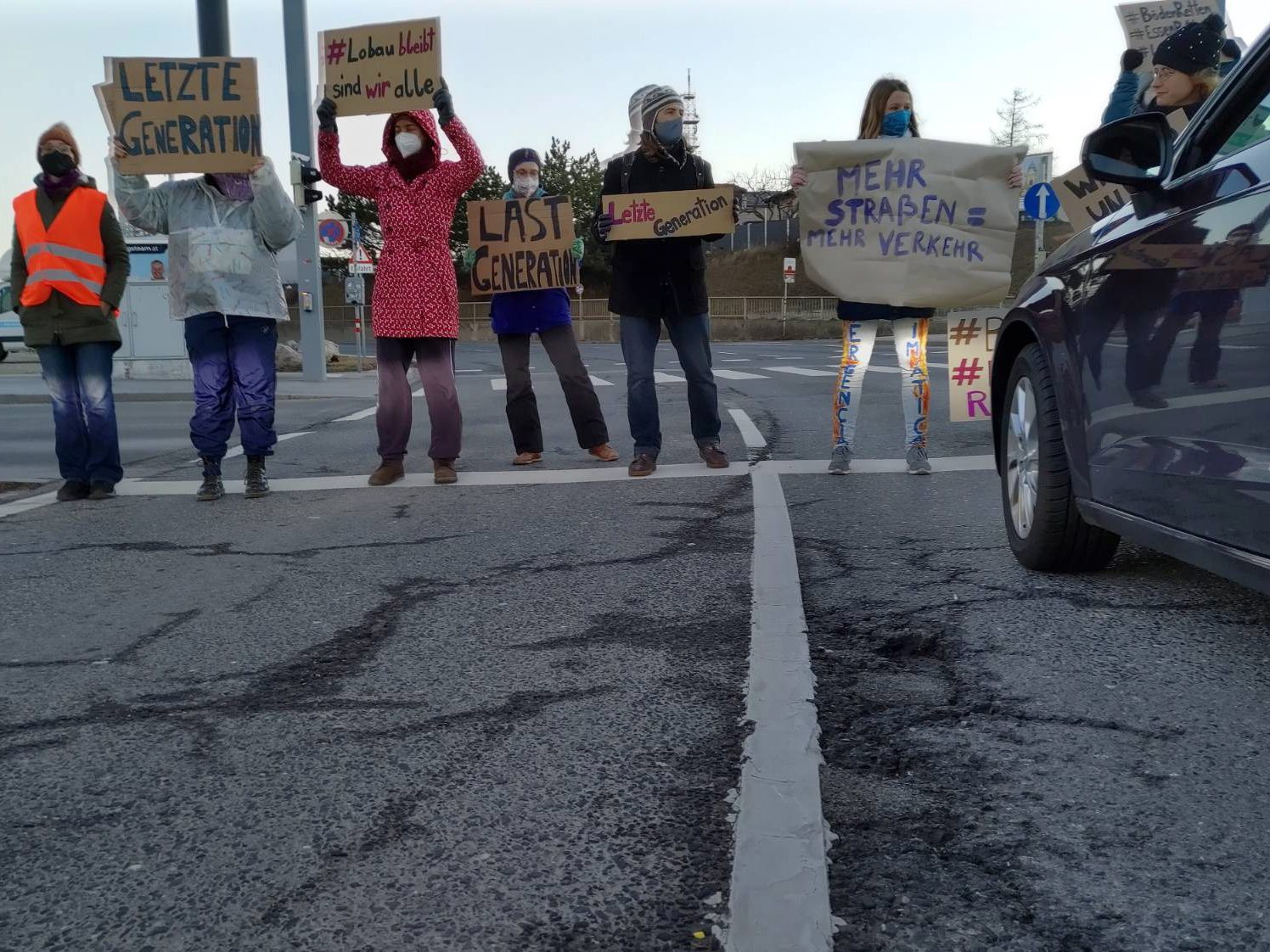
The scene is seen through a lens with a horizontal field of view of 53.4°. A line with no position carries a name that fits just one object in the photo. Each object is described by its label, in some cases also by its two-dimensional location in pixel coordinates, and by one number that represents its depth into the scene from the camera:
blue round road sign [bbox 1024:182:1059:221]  22.97
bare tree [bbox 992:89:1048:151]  65.38
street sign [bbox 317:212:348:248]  22.17
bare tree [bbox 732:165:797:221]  76.06
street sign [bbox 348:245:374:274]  25.78
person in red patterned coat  6.55
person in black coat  6.62
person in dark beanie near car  4.46
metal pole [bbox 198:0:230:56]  14.12
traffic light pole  18.00
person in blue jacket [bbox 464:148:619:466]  7.39
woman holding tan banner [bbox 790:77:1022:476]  6.27
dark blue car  2.56
